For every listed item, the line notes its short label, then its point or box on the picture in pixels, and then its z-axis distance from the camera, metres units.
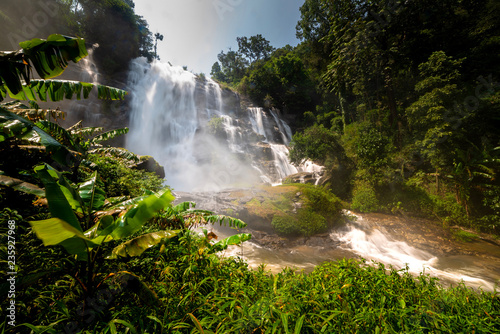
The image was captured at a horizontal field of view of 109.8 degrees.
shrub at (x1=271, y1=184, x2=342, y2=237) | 8.16
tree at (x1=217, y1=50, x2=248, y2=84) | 36.88
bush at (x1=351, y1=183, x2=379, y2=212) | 9.93
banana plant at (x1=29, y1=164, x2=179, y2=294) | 1.47
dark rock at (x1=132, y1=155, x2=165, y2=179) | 9.31
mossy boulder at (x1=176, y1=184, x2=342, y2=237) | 8.30
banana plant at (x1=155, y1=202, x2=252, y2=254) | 2.88
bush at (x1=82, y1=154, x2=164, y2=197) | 4.17
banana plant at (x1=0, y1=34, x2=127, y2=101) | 2.04
